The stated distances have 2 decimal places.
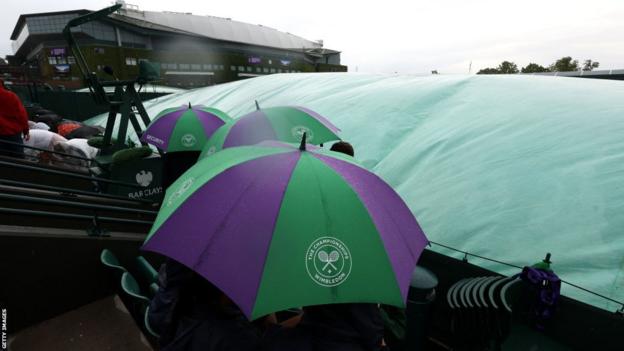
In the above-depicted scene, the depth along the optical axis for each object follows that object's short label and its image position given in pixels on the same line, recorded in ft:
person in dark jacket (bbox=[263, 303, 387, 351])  4.34
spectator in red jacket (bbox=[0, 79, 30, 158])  16.14
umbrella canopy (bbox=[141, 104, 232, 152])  13.87
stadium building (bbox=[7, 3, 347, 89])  131.85
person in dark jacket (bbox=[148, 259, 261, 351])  4.34
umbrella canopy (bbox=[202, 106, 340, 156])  10.99
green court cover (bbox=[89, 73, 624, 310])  9.02
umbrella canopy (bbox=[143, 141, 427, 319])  3.97
